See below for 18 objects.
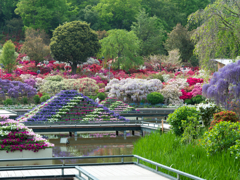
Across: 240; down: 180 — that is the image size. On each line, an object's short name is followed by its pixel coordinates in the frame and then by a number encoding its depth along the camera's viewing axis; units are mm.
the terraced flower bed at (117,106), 39906
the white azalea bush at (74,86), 52062
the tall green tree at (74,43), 61281
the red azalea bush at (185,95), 49938
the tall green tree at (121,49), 63806
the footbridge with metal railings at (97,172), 11328
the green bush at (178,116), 19930
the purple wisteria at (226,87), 20703
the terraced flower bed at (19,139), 18562
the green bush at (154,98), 48594
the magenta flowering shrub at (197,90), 48656
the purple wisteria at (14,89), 50250
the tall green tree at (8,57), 60625
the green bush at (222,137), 12656
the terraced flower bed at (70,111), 29622
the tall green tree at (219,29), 20766
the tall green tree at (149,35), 73375
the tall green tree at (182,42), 70312
